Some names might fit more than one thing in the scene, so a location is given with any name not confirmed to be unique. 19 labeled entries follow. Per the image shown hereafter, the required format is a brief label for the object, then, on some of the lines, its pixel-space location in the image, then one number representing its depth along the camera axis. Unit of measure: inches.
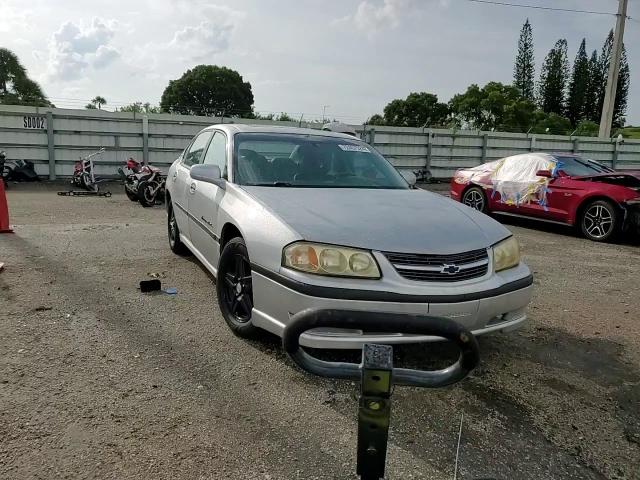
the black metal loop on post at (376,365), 46.9
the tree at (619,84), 2257.6
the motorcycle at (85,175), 481.1
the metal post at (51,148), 532.1
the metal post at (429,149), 705.6
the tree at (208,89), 2480.3
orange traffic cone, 260.8
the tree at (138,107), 621.7
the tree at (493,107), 1875.0
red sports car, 302.8
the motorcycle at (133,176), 408.0
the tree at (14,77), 1893.5
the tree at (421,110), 2449.6
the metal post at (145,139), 572.1
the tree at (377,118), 2142.0
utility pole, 943.1
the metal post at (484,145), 747.4
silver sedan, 108.4
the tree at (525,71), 2301.9
